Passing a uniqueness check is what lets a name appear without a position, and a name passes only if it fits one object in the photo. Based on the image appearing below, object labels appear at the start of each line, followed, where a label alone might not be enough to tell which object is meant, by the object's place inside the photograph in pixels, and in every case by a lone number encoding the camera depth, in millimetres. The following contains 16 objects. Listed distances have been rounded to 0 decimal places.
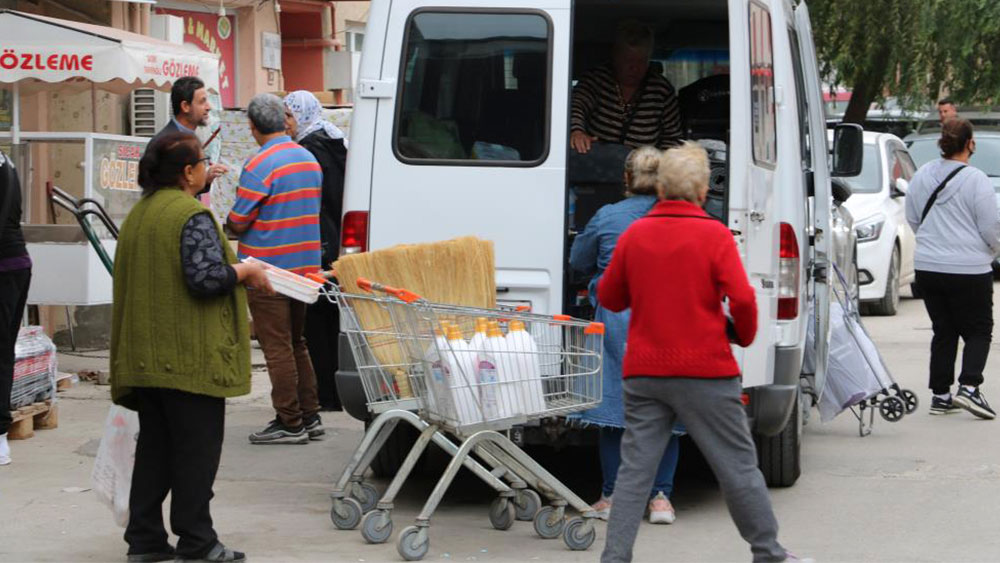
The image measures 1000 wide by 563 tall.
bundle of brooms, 12578
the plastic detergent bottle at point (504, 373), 12211
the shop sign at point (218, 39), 32750
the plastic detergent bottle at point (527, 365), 12320
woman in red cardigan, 10906
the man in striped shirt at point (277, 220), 16984
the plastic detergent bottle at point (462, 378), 12039
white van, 13703
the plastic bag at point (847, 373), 18062
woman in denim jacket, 13164
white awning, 20672
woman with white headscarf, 19078
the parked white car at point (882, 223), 30922
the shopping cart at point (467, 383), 12141
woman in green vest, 11641
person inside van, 17109
